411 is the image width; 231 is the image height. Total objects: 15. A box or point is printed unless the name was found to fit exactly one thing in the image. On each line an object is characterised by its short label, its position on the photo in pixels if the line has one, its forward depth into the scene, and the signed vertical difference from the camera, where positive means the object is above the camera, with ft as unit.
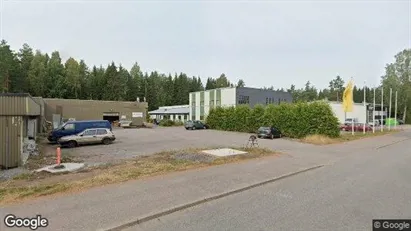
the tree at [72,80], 268.82 +25.48
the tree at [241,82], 442.50 +39.00
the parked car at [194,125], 167.02 -8.04
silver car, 81.97 -7.62
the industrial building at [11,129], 47.44 -2.96
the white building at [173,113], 246.25 -2.74
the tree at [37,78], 244.61 +24.71
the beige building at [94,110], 168.76 -0.29
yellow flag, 122.01 +4.90
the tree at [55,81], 253.24 +23.13
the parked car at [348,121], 170.64 -6.18
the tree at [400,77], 256.93 +27.46
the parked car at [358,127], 157.07 -8.76
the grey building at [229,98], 199.41 +8.25
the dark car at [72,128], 88.43 -5.24
